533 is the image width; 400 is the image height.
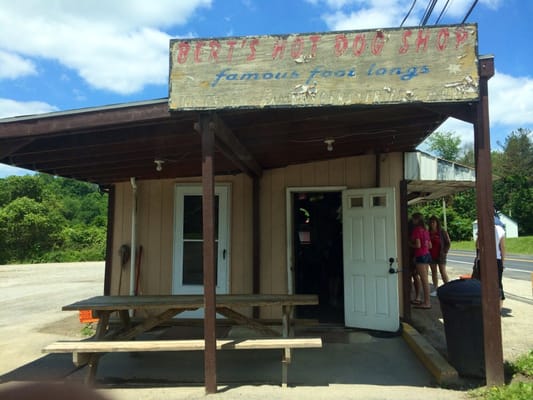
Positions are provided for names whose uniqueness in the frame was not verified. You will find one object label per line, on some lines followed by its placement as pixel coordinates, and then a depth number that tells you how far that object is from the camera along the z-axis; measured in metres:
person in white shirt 6.78
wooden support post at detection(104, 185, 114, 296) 7.50
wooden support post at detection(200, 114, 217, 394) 4.15
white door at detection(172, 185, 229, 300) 7.28
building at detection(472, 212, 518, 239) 47.47
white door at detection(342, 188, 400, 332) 6.56
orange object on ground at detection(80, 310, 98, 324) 7.13
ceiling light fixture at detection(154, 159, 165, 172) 6.11
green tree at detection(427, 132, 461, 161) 70.00
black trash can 4.35
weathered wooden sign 4.07
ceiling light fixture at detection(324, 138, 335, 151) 5.91
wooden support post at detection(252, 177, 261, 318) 7.14
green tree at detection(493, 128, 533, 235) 50.09
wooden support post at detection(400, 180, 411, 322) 6.83
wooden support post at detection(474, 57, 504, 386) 4.05
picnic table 4.31
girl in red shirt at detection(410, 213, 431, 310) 7.77
